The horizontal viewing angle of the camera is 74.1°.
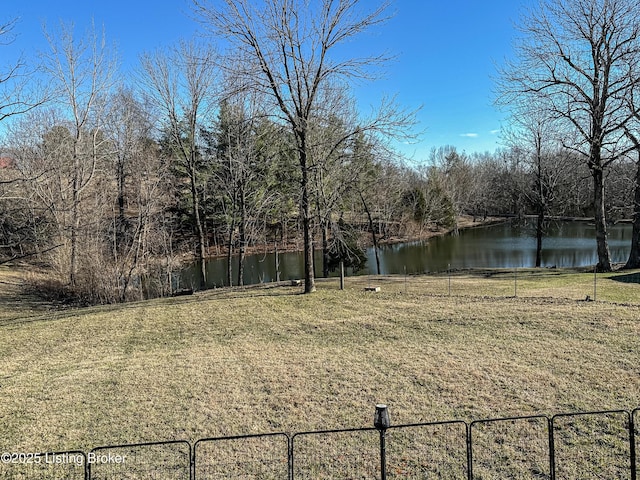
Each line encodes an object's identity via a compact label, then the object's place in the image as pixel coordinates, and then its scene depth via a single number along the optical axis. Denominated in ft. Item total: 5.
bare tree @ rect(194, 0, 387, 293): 34.20
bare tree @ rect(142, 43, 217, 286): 60.18
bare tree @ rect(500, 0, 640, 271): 44.06
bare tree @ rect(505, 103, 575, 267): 64.34
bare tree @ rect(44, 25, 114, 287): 51.04
